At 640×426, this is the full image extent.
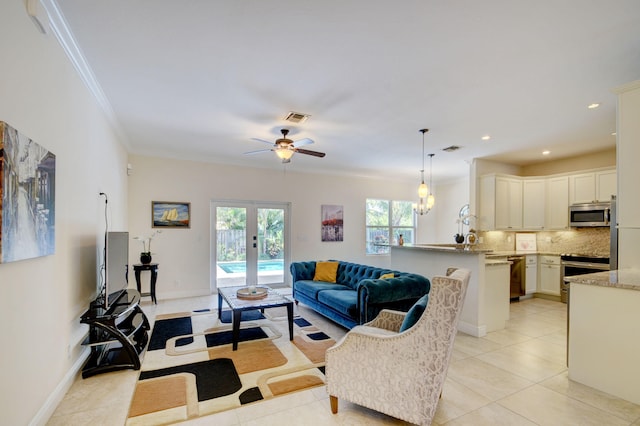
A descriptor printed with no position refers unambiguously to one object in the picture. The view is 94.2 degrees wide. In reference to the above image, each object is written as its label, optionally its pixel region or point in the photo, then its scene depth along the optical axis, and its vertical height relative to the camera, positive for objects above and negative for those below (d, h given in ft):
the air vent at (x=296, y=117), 12.15 +4.11
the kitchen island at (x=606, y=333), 7.76 -3.22
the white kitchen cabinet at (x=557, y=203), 18.74 +0.85
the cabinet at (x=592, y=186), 16.78 +1.77
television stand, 8.82 -3.88
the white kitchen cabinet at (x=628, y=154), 8.20 +1.77
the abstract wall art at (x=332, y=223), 23.80 -0.65
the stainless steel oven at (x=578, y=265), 16.40 -2.79
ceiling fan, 13.03 +2.96
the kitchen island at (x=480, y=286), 12.39 -3.05
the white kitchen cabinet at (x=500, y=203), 19.29 +0.87
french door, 20.39 -2.01
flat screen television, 9.47 -1.82
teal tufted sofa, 11.43 -3.51
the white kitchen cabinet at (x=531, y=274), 19.04 -3.70
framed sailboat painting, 18.38 +0.00
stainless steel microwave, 16.69 +0.14
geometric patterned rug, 7.52 -4.85
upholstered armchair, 5.86 -3.15
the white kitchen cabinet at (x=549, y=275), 18.57 -3.73
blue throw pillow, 6.71 -2.27
